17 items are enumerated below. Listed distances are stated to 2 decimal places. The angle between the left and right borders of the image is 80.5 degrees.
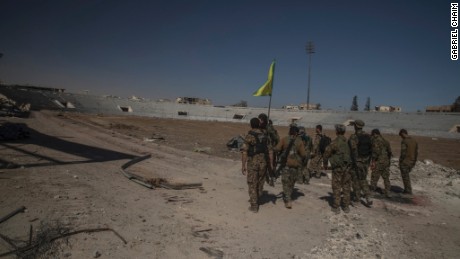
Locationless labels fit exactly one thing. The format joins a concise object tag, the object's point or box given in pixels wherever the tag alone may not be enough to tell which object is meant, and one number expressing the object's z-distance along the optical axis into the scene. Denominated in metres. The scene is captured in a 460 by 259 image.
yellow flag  10.26
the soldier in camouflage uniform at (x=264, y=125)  7.14
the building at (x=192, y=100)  84.69
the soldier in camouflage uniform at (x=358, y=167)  7.70
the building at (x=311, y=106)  76.85
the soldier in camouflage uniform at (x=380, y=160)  9.08
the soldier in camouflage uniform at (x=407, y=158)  9.53
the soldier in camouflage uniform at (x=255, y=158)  6.77
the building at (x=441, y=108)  51.86
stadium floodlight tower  68.94
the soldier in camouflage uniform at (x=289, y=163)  7.34
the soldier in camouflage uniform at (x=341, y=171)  7.34
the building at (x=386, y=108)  64.94
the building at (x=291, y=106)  88.72
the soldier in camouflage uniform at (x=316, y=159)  11.20
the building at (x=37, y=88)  64.19
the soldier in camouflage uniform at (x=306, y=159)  10.25
